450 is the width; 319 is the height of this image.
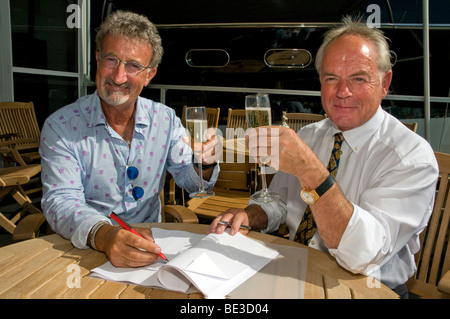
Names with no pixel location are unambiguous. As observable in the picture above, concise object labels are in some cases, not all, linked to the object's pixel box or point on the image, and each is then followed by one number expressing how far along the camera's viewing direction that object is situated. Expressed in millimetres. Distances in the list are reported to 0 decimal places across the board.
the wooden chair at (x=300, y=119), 4176
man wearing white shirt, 1067
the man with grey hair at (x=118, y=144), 1506
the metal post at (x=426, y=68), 4176
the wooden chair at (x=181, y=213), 1629
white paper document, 911
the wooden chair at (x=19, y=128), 4219
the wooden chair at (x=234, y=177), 2969
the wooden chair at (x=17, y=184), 3100
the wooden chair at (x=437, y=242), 1464
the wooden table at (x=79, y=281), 916
